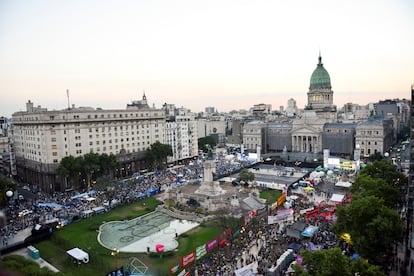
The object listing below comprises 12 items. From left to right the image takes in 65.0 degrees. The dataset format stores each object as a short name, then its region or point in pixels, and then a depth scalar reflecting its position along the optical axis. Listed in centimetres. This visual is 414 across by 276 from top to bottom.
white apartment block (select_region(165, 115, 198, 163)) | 9869
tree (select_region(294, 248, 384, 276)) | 2331
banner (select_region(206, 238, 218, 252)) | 3716
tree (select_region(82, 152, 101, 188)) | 6700
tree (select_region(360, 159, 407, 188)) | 5056
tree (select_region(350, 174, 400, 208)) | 4147
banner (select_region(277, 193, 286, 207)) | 5502
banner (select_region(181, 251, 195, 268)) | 3341
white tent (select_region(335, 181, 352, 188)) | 6384
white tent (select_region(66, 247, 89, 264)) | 3566
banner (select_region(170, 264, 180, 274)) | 3227
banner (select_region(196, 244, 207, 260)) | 3544
